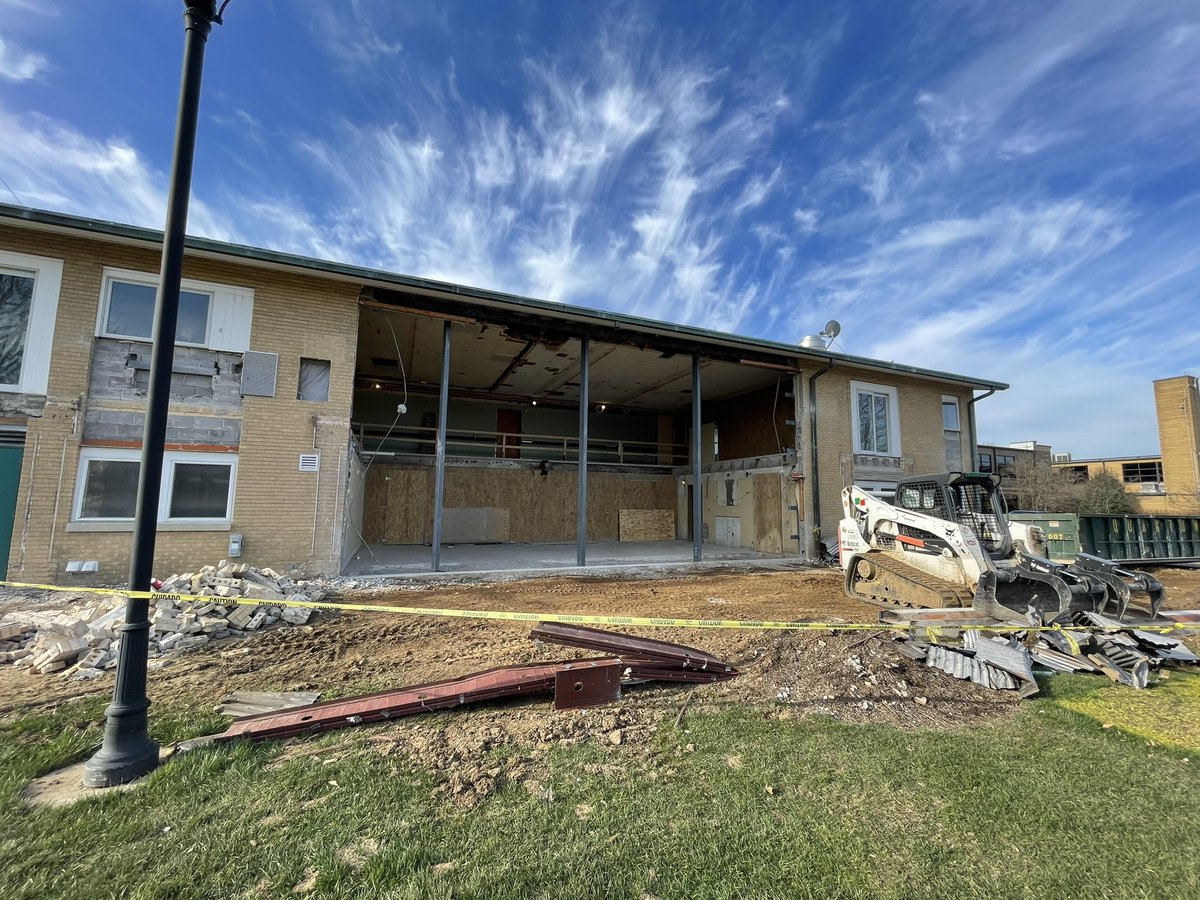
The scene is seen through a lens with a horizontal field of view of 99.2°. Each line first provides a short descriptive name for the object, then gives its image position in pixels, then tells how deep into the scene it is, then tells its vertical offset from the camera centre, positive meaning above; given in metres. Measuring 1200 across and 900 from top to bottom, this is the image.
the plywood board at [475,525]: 19.19 -1.00
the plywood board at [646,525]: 21.89 -1.03
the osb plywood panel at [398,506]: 18.02 -0.29
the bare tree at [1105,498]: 24.08 +0.44
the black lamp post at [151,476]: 3.23 +0.12
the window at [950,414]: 18.97 +3.40
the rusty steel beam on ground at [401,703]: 3.81 -1.67
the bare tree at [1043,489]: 24.52 +0.89
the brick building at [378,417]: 9.33 +2.27
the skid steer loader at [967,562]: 6.74 -0.84
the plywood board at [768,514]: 16.86 -0.39
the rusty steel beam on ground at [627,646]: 4.81 -1.39
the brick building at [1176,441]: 29.42 +4.27
